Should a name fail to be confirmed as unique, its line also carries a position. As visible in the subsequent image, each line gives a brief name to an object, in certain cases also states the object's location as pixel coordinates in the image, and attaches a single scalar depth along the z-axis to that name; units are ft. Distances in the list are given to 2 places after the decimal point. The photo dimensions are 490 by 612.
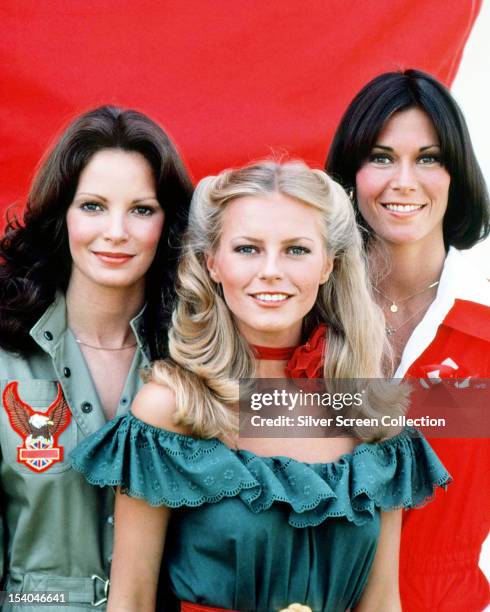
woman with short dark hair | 20.53
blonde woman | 16.07
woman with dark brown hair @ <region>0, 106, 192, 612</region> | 17.74
